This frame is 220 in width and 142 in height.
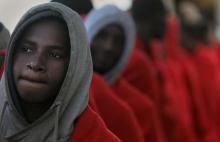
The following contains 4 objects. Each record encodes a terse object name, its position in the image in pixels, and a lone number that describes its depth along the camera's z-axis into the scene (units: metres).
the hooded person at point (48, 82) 3.67
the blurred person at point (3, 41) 3.89
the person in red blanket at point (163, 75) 7.31
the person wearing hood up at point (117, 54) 5.50
